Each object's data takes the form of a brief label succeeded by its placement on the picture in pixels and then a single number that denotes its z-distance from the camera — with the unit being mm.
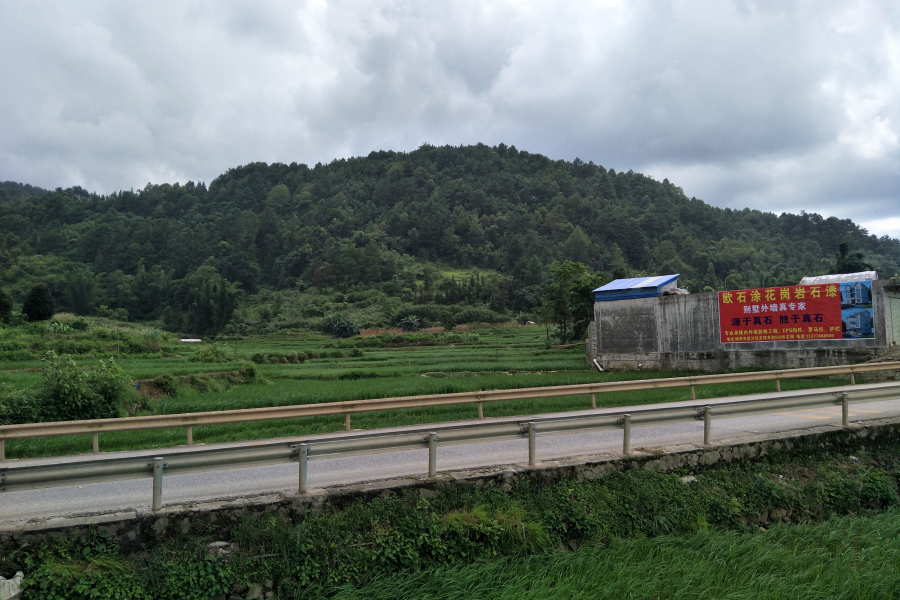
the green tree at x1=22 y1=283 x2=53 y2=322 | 42781
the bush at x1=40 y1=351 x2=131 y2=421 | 15320
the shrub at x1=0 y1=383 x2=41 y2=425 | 14273
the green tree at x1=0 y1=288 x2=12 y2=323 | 37756
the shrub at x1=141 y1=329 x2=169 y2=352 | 38025
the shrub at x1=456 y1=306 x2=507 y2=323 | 90812
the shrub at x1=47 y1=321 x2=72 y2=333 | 34547
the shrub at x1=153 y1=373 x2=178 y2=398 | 22203
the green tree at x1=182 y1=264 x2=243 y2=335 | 94312
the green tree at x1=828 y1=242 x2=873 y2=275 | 51184
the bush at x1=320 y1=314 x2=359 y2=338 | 78750
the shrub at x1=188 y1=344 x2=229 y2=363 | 34094
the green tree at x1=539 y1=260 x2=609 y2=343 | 46406
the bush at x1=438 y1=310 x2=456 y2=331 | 82812
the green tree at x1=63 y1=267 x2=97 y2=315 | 98562
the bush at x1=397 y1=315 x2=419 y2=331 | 85188
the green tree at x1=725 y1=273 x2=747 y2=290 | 105062
